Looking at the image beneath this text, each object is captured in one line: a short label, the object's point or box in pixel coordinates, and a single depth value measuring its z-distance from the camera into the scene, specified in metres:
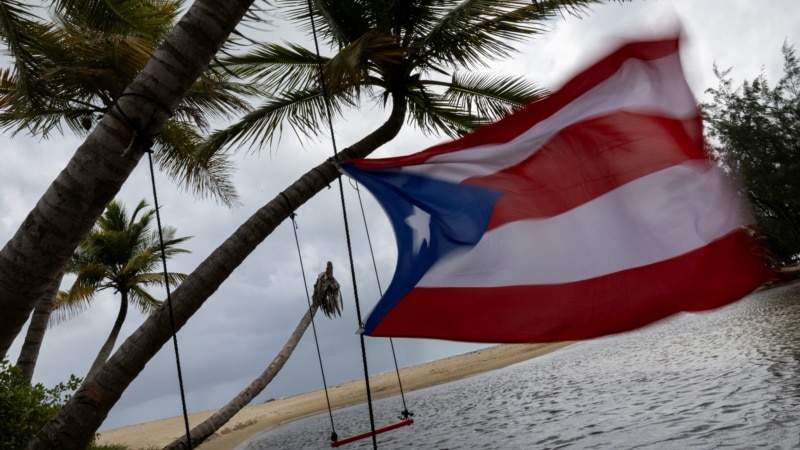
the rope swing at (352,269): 3.44
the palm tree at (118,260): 18.38
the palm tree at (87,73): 6.88
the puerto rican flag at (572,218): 3.21
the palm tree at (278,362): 7.09
